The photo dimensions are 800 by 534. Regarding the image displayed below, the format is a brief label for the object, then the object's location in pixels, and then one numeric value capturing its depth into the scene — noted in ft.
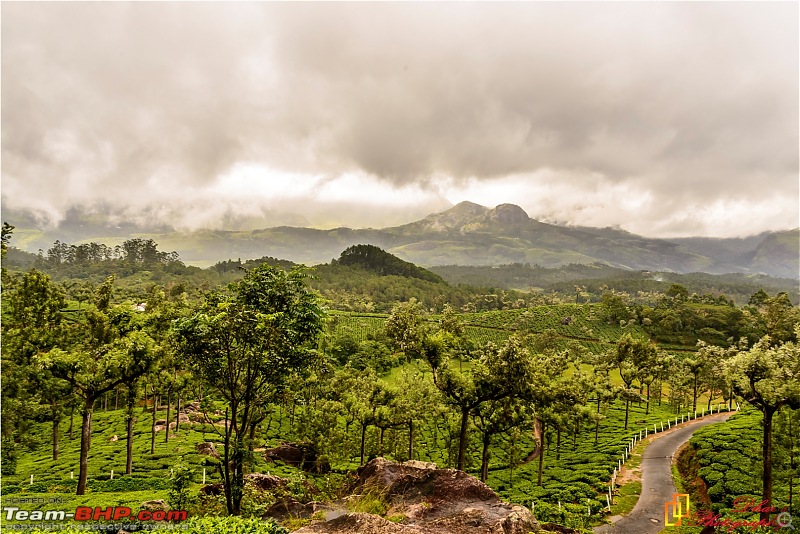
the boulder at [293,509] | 47.32
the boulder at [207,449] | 107.08
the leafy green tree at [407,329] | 75.31
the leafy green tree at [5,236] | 63.16
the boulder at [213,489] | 59.12
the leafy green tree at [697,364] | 180.34
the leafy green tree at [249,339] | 44.96
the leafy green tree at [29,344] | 68.08
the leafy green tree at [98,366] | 65.10
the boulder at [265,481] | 63.52
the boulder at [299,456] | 118.42
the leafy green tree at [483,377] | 71.36
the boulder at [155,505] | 54.44
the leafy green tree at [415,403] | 111.45
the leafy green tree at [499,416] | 81.46
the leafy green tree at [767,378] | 51.29
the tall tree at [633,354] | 185.06
